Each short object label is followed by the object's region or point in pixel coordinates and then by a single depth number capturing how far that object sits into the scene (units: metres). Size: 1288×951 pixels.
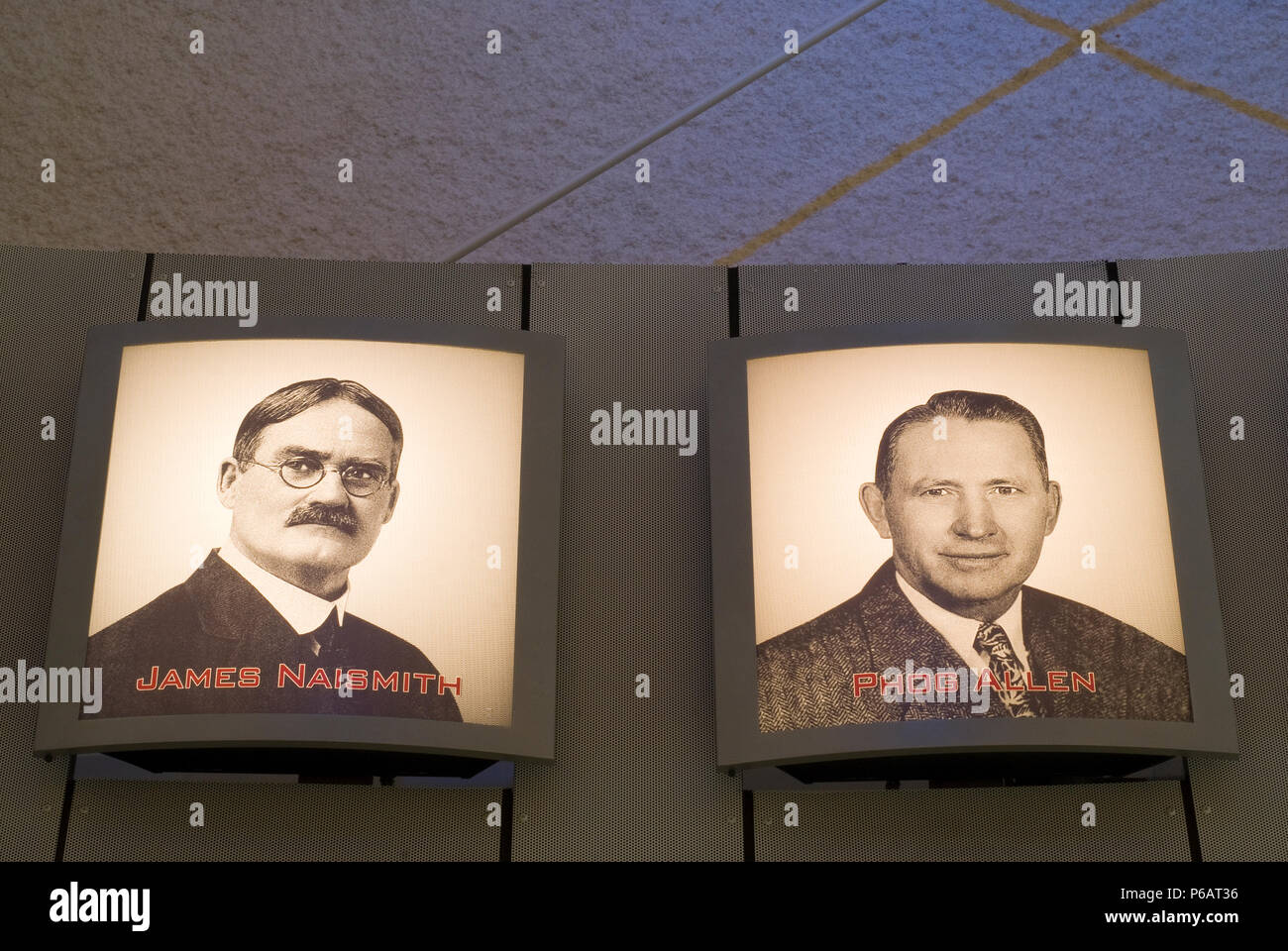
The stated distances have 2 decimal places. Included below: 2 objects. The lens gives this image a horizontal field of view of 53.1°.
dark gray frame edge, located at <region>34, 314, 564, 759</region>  1.74
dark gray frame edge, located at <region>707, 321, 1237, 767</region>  1.73
